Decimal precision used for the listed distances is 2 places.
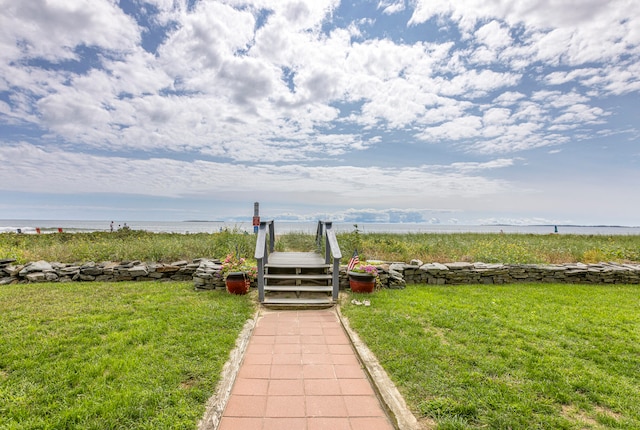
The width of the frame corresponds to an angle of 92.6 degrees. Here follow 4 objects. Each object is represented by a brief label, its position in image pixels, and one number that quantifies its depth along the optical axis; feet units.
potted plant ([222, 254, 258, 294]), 20.70
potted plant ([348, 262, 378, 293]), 21.31
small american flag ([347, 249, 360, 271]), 22.76
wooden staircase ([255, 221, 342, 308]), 19.71
